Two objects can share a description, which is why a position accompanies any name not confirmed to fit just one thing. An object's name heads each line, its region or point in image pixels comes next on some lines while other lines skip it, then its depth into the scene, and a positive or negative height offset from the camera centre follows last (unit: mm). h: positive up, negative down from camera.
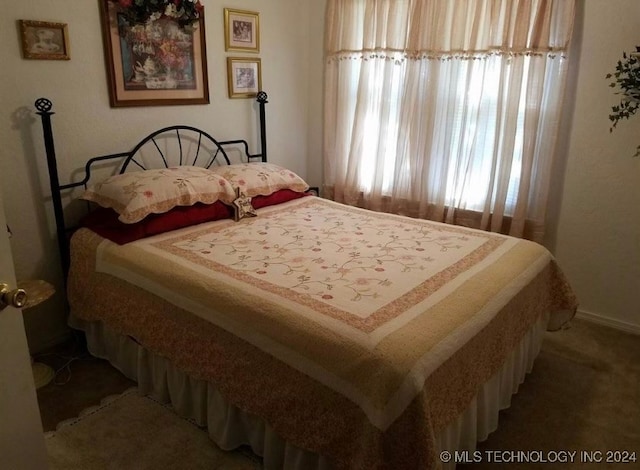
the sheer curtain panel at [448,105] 2924 -39
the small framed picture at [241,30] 3383 +470
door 1122 -720
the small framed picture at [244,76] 3483 +150
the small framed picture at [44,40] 2443 +282
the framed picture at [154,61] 2811 +215
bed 1550 -824
